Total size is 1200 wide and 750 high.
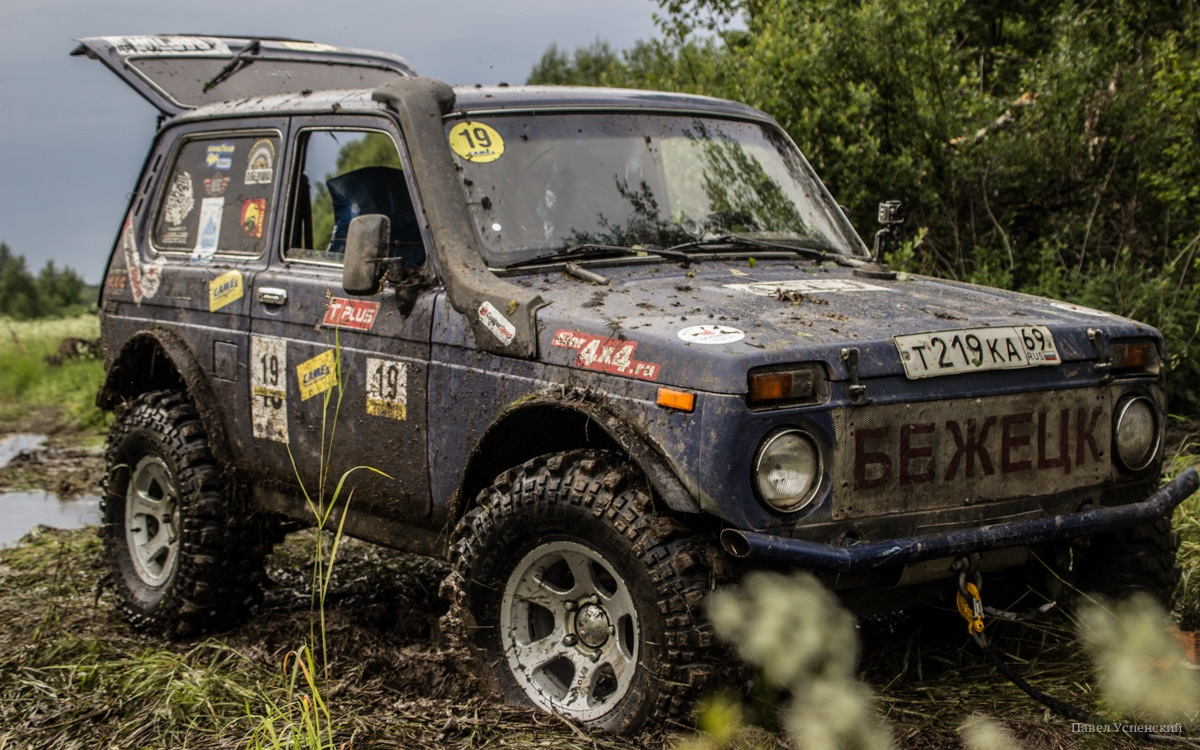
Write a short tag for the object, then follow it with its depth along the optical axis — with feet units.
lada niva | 11.40
